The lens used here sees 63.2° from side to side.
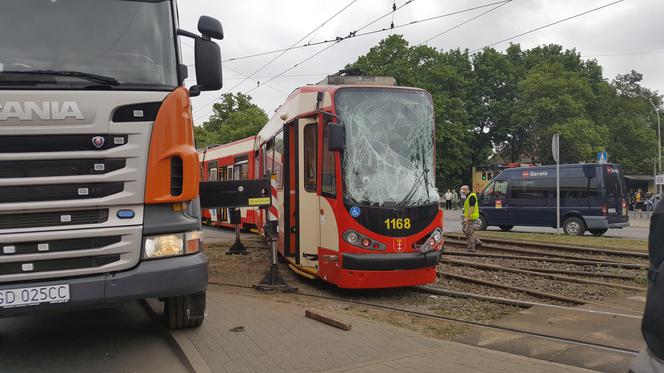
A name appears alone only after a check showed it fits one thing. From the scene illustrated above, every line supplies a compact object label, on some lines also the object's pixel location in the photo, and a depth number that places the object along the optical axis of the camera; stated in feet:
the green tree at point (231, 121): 167.53
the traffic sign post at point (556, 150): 54.54
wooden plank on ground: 18.61
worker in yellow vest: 43.83
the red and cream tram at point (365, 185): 24.58
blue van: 58.03
